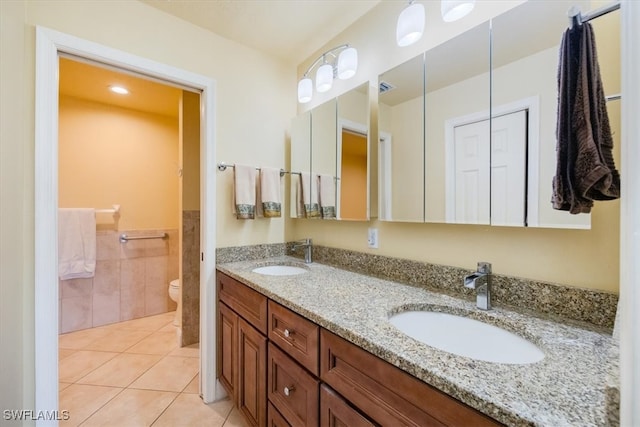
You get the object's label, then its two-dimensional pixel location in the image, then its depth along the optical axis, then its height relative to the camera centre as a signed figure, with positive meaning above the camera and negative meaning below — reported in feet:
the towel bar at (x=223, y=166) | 5.96 +1.02
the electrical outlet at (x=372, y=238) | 5.16 -0.45
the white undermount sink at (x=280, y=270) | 5.87 -1.20
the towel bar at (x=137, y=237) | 9.73 -0.84
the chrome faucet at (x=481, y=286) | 3.25 -0.84
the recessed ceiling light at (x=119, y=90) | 8.27 +3.73
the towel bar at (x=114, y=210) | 9.37 +0.13
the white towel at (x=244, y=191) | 5.97 +0.49
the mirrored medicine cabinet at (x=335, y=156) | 5.27 +1.24
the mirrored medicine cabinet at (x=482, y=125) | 3.09 +1.16
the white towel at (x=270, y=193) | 6.33 +0.47
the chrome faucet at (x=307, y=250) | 6.28 -0.82
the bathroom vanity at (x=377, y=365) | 1.78 -1.16
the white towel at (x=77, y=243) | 8.59 -0.91
